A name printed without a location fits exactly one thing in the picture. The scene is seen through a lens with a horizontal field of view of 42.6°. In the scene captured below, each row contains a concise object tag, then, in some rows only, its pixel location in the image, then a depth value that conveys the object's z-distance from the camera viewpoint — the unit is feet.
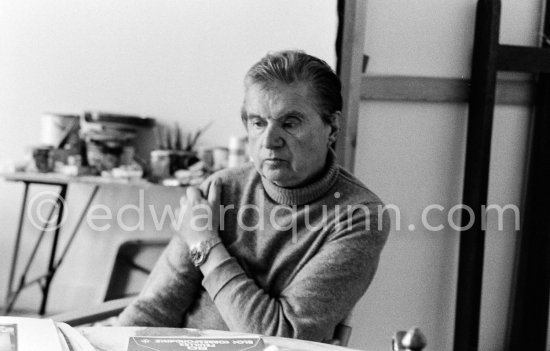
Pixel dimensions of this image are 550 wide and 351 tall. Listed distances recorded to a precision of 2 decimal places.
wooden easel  8.56
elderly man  4.58
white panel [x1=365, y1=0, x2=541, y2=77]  8.49
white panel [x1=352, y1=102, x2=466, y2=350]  8.64
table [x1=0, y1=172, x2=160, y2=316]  10.07
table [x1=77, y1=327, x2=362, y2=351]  3.46
